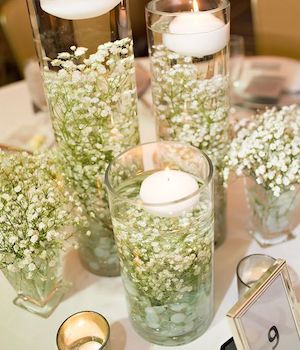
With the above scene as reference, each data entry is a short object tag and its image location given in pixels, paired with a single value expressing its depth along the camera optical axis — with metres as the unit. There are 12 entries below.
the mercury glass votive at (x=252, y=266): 0.88
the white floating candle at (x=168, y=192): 0.70
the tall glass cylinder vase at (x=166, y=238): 0.72
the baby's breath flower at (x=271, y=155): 0.85
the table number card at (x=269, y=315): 0.67
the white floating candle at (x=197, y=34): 0.83
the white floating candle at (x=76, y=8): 0.74
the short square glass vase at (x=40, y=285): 0.82
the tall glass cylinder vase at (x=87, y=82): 0.78
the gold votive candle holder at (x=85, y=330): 0.78
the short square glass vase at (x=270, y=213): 0.93
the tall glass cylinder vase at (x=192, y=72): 0.84
